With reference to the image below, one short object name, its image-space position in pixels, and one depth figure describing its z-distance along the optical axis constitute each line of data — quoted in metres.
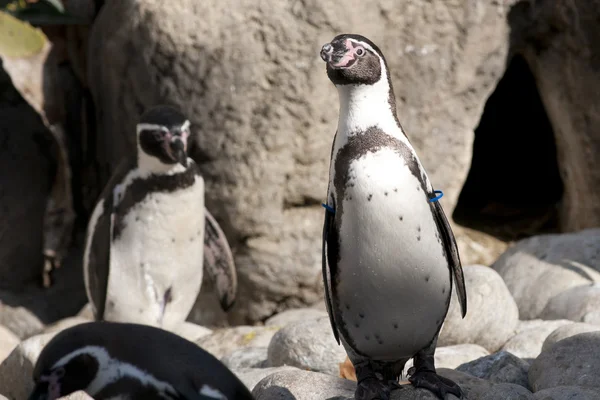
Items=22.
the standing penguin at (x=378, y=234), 5.68
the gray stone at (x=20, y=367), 7.98
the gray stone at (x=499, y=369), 7.11
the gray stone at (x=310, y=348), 7.68
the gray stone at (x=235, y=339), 9.51
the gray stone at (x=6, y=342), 9.43
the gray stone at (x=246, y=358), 8.66
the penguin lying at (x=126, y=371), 4.81
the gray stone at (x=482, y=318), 8.37
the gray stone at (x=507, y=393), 5.85
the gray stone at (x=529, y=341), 8.22
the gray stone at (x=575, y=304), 8.81
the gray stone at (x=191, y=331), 10.44
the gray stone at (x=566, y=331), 7.44
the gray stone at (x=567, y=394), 5.72
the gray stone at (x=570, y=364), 6.49
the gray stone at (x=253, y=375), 7.30
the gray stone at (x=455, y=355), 7.61
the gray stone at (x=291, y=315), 11.53
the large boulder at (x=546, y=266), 10.00
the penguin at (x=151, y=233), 9.56
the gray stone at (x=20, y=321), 13.50
